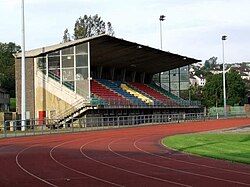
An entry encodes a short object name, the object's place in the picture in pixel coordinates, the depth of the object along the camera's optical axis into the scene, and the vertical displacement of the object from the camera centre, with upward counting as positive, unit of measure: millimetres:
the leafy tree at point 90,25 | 88000 +13250
